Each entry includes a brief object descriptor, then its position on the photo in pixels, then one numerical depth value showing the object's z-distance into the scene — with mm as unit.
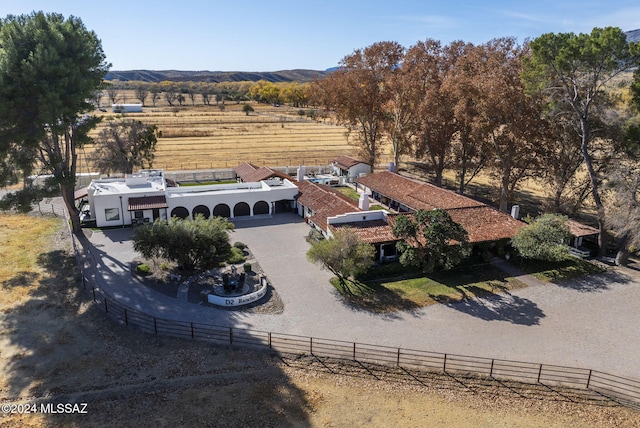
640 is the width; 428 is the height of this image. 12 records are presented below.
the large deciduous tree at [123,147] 49438
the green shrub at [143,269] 29812
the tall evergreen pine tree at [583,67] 29484
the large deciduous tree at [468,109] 41469
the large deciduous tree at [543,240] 30125
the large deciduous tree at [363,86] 51656
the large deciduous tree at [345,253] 27203
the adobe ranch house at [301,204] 33344
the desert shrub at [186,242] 28359
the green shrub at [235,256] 29781
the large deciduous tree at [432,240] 28266
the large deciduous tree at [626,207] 29281
